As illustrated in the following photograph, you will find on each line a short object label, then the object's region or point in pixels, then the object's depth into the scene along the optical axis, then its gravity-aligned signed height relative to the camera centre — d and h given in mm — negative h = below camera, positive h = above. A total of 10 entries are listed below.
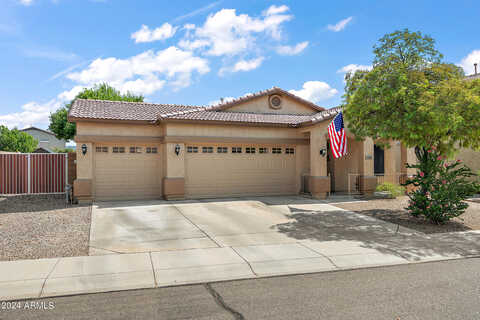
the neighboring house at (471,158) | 21438 +126
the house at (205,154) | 15930 +427
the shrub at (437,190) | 10852 -932
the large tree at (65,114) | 39062 +5785
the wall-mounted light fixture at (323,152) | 16719 +456
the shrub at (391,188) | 16828 -1311
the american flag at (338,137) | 13508 +955
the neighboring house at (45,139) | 66562 +4901
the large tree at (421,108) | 10023 +1571
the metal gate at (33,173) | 17594 -402
